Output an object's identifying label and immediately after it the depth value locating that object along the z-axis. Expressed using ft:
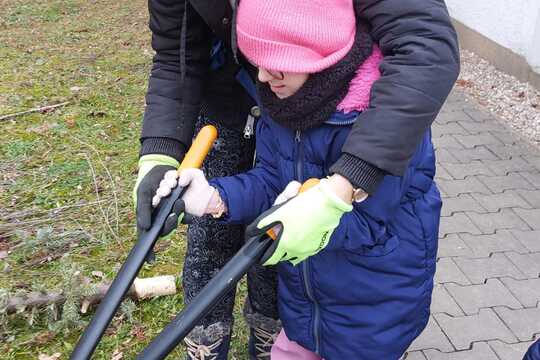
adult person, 4.66
